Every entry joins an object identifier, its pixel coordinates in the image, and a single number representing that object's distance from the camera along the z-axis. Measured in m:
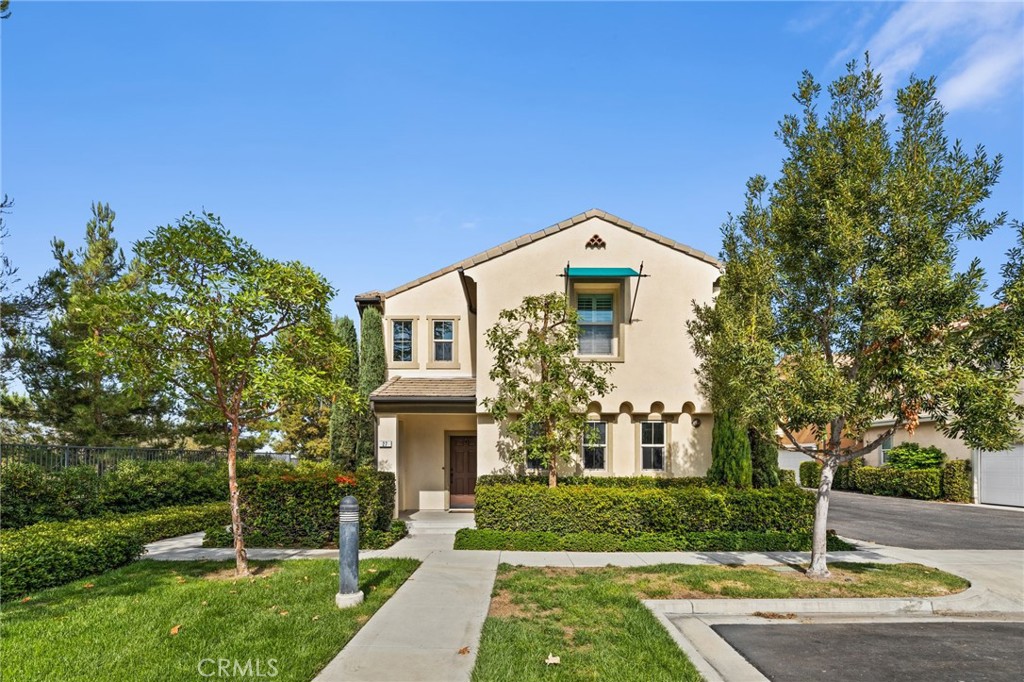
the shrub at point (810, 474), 31.08
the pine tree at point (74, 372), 16.97
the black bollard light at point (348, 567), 7.41
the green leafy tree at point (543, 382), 13.09
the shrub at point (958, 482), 22.58
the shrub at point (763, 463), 14.90
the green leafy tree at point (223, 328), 8.60
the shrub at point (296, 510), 11.83
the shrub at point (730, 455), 13.48
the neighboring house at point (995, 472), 21.12
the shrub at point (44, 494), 11.27
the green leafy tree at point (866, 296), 8.11
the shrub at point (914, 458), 24.33
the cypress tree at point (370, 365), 17.62
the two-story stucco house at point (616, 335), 14.57
